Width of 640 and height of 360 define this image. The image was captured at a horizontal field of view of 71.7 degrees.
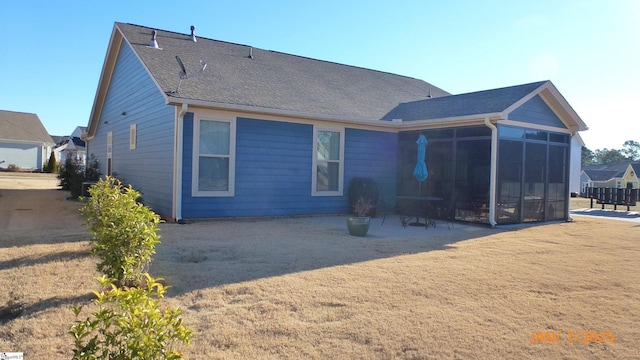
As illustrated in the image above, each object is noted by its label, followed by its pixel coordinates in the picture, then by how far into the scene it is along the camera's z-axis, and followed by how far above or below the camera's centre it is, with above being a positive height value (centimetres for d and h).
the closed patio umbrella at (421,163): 1062 +31
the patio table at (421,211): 1027 -85
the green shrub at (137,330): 209 -80
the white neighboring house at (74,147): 3371 +148
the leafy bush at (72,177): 1489 -46
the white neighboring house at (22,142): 3509 +172
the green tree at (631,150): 8781 +666
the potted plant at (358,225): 826 -96
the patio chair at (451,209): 1139 -83
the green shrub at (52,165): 3488 -10
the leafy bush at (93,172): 1559 -25
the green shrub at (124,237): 434 -71
